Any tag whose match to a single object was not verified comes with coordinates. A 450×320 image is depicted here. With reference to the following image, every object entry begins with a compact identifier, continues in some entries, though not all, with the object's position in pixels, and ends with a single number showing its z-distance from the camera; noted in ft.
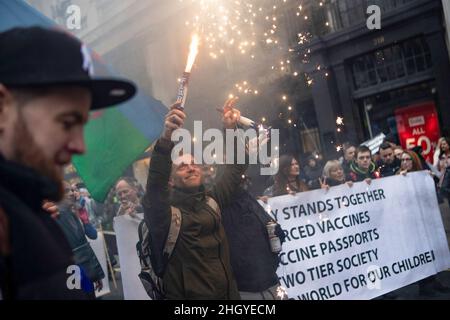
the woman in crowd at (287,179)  13.30
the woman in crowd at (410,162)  16.19
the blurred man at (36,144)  2.92
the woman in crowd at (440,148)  22.74
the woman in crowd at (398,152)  17.92
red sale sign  33.63
